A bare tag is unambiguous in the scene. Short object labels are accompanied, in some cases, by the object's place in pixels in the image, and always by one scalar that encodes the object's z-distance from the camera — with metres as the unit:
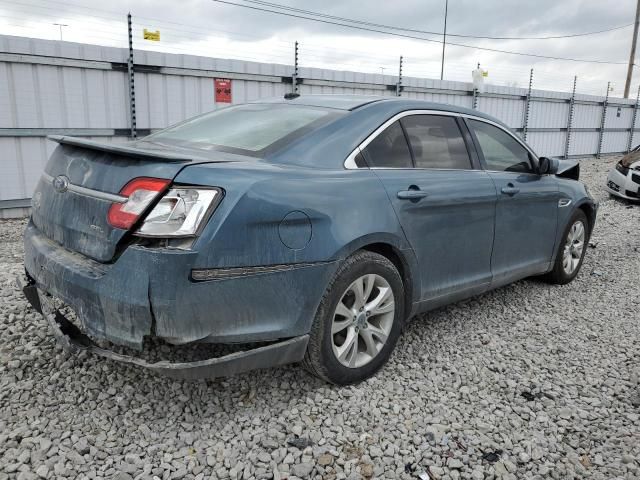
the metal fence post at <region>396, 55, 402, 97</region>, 12.56
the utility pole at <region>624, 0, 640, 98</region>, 30.93
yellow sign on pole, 8.47
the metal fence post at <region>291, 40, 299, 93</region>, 10.33
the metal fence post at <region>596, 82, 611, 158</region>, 20.61
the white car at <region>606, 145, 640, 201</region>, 10.23
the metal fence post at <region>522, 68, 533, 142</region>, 17.09
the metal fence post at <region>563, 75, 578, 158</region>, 18.91
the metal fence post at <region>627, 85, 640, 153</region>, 22.66
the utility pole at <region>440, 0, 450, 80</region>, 31.90
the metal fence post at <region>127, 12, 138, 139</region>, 8.22
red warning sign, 9.40
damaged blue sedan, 2.31
